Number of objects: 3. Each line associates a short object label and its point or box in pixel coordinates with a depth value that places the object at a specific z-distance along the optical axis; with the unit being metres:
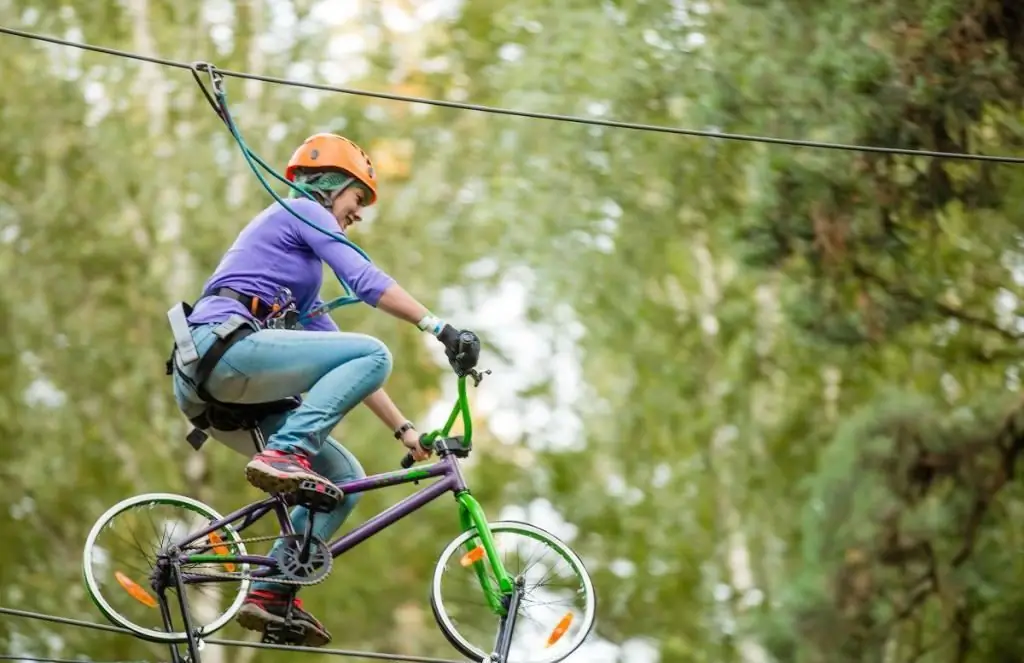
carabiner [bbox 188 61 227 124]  14.97
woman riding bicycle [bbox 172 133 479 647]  13.68
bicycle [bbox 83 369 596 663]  13.99
